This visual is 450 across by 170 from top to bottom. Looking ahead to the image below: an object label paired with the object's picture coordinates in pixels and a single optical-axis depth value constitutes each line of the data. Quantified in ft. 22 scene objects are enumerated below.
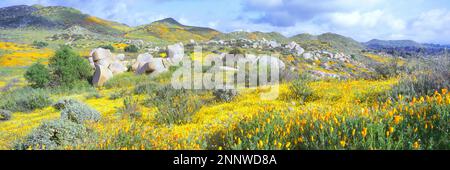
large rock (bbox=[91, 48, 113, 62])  83.04
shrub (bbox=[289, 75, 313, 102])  27.14
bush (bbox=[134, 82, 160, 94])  41.28
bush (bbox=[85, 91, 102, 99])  43.79
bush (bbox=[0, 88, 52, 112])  38.45
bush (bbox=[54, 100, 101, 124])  22.75
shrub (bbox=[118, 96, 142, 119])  26.18
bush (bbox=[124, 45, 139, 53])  152.25
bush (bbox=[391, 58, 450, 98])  22.08
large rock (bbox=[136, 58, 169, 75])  67.05
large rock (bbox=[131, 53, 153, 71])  74.28
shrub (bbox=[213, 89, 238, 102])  30.82
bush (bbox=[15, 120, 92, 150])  16.84
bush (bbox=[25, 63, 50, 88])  60.49
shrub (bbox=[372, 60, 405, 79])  35.99
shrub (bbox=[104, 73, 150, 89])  56.39
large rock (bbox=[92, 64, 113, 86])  61.46
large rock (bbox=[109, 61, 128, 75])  73.31
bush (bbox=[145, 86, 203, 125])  22.84
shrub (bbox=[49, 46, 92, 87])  60.64
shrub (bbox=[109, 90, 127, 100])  41.06
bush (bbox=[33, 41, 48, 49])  168.40
